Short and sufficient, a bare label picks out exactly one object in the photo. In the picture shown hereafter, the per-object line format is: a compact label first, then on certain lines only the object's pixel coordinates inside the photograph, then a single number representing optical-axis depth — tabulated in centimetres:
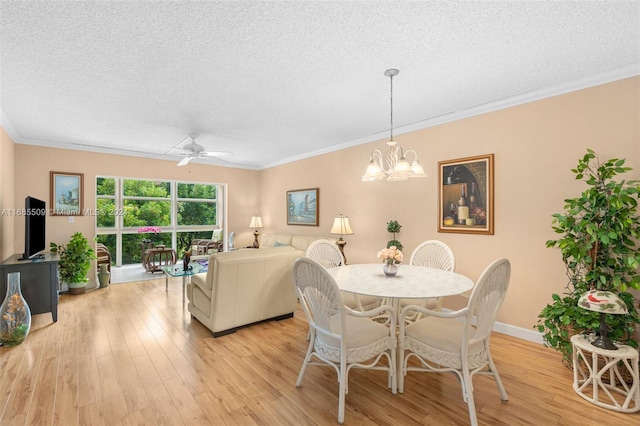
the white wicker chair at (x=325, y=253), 339
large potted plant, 222
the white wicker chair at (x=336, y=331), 193
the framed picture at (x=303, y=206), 567
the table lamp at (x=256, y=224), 693
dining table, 209
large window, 688
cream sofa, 315
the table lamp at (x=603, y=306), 204
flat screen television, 358
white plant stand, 202
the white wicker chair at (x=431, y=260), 281
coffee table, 428
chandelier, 248
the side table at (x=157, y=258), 606
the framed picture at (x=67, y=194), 499
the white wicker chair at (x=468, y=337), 181
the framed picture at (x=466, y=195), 334
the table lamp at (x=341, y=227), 453
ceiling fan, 422
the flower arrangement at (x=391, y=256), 259
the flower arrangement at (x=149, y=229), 701
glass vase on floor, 292
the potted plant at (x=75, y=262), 474
